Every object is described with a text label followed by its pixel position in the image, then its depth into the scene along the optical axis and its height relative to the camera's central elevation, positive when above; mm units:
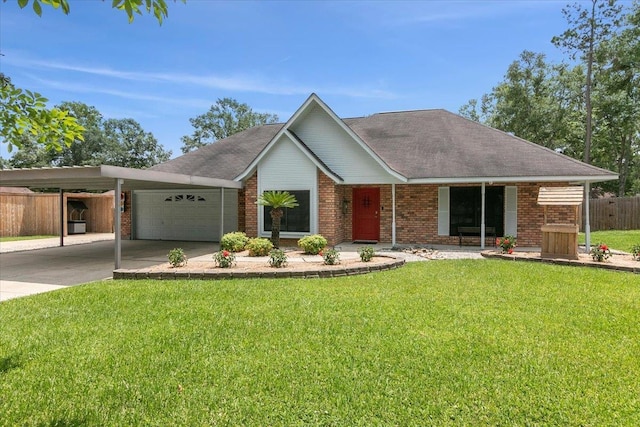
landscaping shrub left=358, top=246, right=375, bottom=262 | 9266 -1134
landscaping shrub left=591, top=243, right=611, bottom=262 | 9180 -1068
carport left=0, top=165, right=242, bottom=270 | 8617 +872
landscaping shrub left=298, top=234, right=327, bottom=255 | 11125 -1030
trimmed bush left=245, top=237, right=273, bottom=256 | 10930 -1111
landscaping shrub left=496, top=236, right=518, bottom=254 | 10641 -988
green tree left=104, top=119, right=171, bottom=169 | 40659 +7714
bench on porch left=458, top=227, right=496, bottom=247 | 13427 -736
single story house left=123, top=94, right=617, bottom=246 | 12836 +1034
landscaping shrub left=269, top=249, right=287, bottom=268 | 8648 -1163
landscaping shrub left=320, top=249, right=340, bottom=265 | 8812 -1141
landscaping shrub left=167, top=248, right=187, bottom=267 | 8641 -1151
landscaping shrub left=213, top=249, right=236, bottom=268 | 8530 -1159
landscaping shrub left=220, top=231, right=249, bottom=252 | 11586 -1050
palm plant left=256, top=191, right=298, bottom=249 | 11469 +202
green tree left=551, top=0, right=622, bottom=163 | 24125 +12515
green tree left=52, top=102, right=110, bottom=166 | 37938 +6314
